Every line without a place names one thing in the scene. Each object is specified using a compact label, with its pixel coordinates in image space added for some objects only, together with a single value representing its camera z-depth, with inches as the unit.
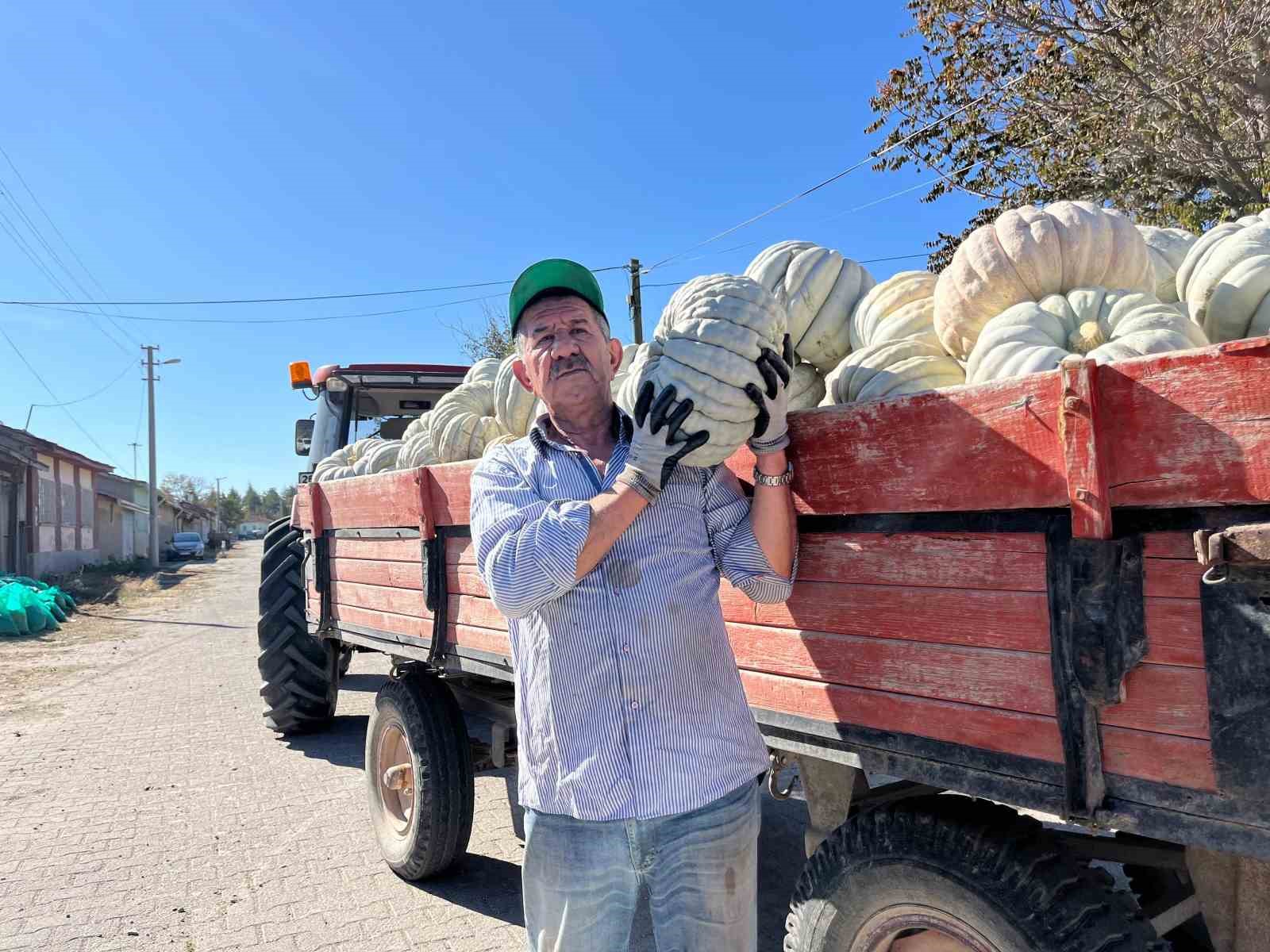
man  79.8
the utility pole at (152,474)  1524.4
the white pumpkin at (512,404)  172.1
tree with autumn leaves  368.5
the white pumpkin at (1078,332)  87.2
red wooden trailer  57.1
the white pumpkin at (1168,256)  125.6
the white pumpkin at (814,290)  127.7
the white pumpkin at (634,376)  84.9
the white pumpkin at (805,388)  126.4
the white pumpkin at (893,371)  100.6
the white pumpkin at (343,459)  257.8
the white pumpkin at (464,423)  181.5
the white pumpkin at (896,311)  116.4
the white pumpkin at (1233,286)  91.3
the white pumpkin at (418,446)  199.8
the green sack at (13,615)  593.3
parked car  1971.0
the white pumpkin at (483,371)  217.6
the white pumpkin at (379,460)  233.3
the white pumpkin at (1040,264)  105.2
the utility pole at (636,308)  890.7
